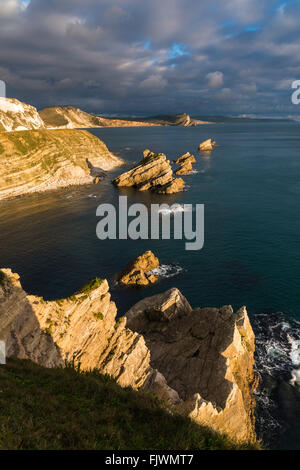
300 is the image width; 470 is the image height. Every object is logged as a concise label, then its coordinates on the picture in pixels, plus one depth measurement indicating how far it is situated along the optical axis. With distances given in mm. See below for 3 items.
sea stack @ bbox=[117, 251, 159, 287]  54438
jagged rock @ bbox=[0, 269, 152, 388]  22969
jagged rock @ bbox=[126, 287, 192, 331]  37938
